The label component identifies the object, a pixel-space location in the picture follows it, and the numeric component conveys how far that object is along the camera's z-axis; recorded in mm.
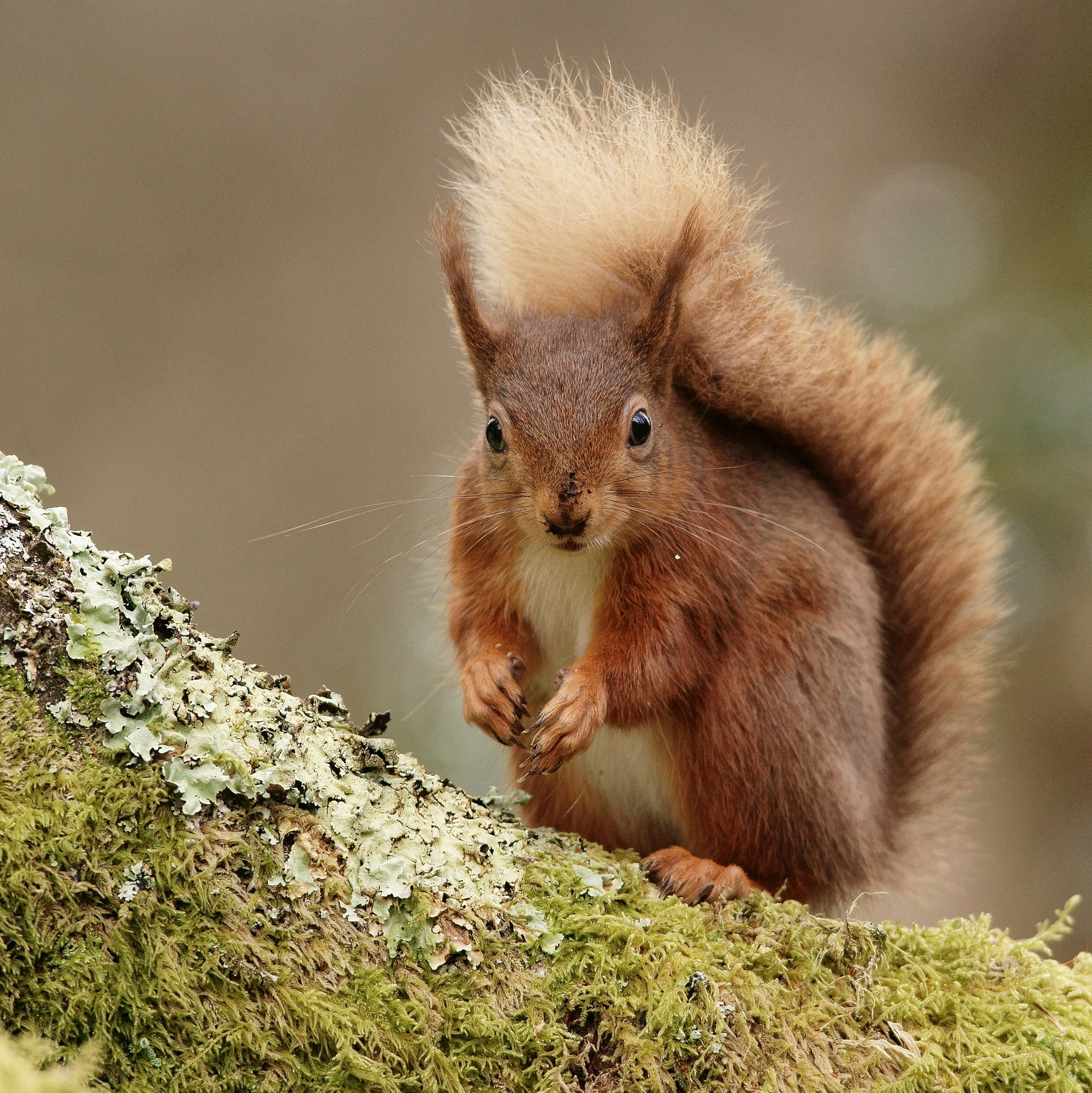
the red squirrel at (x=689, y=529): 5104
